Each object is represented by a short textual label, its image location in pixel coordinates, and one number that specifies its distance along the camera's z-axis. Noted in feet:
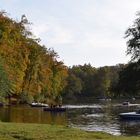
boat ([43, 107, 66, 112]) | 289.14
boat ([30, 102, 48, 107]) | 316.19
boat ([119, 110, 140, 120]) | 233.76
